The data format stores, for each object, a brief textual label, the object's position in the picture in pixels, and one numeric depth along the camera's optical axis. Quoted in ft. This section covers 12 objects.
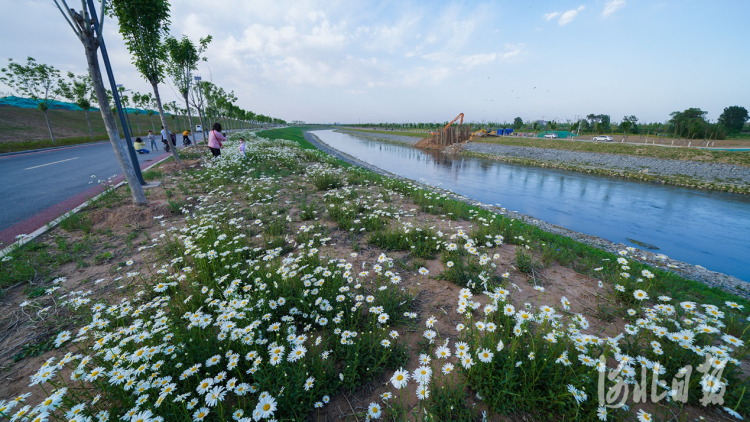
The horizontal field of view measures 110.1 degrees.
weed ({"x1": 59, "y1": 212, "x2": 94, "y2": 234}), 19.12
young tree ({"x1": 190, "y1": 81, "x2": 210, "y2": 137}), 62.47
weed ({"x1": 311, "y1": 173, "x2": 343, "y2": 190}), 32.94
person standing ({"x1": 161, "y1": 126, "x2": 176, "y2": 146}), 46.49
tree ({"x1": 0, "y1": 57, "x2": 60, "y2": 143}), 76.80
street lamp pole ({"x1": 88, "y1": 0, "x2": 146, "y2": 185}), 25.82
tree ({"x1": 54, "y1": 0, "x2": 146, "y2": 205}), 19.40
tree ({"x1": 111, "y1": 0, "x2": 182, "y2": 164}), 33.91
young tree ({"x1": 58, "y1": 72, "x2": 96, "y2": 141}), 94.63
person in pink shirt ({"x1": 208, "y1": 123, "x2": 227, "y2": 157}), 40.51
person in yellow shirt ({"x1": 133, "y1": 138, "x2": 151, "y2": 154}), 57.37
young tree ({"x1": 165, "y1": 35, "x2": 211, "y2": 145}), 52.08
